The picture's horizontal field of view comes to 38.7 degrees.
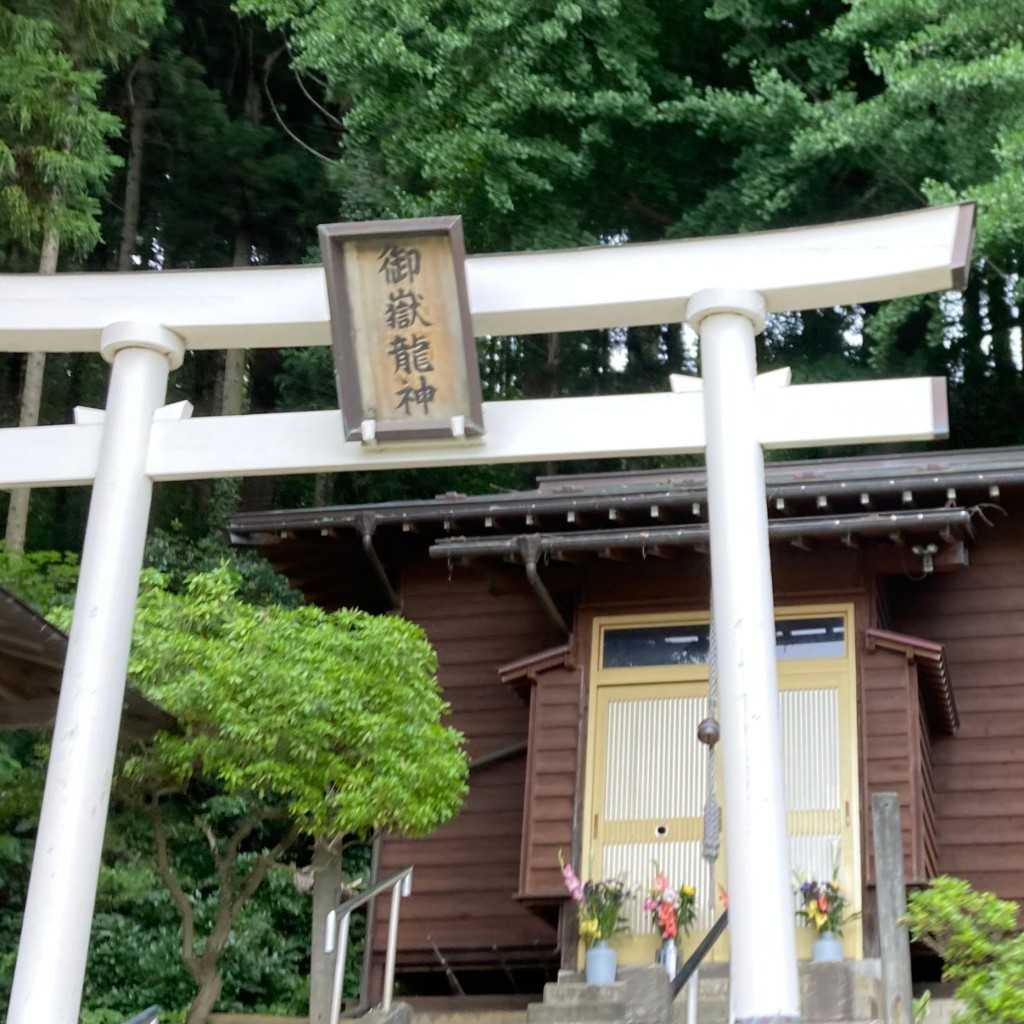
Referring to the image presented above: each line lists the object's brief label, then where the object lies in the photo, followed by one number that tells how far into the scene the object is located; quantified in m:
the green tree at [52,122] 13.28
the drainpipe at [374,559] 10.83
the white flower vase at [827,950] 8.45
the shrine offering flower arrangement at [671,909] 8.75
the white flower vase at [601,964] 8.56
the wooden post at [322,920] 7.33
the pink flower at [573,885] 9.03
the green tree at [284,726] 7.83
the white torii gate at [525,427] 5.18
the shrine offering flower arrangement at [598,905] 8.86
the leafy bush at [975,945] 4.75
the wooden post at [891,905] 6.88
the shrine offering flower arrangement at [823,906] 8.62
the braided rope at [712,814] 7.74
